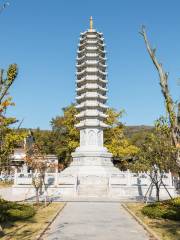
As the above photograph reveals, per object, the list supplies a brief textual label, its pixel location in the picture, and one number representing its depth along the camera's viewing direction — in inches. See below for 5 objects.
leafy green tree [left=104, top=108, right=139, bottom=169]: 1409.5
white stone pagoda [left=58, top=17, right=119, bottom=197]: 1049.0
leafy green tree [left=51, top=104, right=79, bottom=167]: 1472.9
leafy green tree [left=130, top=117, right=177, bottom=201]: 512.1
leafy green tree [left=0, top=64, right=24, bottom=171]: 358.5
